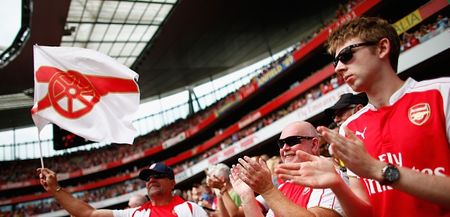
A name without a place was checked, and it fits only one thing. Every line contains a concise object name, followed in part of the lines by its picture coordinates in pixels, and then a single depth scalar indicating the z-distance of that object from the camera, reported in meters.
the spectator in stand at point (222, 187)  3.09
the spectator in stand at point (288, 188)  1.71
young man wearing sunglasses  1.31
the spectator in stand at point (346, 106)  3.28
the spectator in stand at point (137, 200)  4.96
